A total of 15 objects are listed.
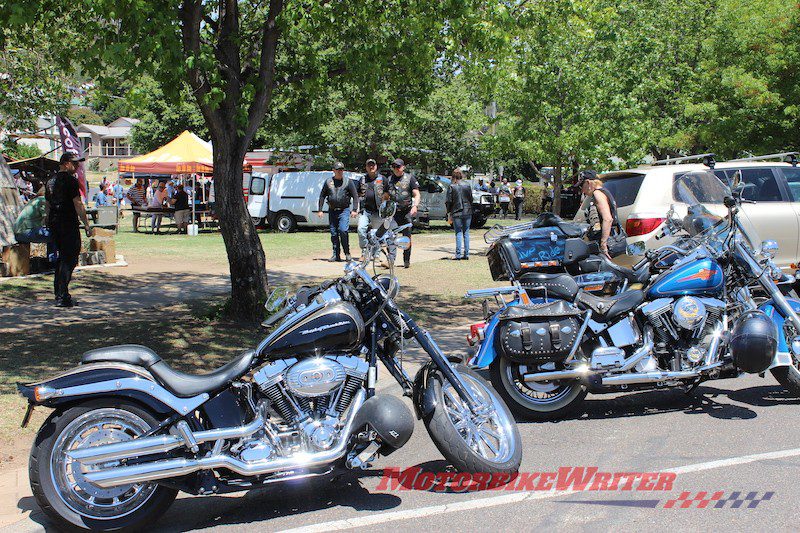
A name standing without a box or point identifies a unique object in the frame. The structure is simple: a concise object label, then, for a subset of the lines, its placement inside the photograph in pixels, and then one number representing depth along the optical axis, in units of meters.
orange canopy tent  23.23
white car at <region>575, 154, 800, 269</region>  10.27
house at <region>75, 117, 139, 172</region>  75.69
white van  24.17
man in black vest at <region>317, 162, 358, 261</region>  14.65
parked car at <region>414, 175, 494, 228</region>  25.53
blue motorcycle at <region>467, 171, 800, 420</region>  5.79
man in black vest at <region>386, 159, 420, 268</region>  14.01
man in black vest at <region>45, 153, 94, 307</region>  9.88
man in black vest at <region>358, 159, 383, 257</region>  13.86
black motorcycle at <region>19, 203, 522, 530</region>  4.09
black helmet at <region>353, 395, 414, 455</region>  4.29
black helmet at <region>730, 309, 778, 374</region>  5.66
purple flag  17.16
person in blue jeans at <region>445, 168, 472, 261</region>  15.52
